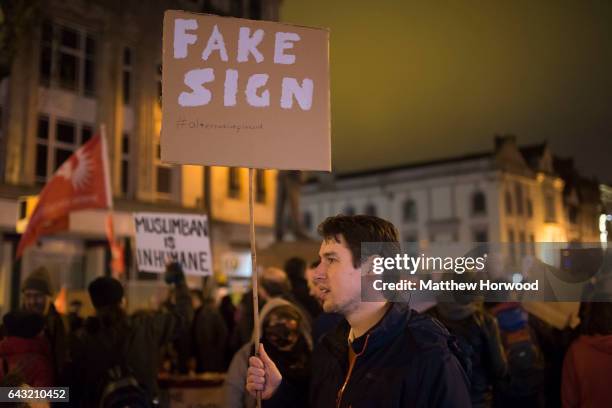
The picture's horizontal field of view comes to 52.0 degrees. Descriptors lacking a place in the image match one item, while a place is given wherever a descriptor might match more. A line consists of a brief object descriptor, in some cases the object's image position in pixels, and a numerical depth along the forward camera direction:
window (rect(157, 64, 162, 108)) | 22.36
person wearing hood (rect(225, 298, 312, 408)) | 4.27
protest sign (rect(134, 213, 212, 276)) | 7.83
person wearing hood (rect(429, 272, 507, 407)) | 4.52
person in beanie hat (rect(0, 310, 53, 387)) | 4.32
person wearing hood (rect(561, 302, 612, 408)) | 3.69
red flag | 9.09
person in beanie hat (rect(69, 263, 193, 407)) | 4.59
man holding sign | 2.41
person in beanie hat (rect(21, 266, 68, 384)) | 5.12
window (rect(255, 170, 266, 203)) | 26.52
